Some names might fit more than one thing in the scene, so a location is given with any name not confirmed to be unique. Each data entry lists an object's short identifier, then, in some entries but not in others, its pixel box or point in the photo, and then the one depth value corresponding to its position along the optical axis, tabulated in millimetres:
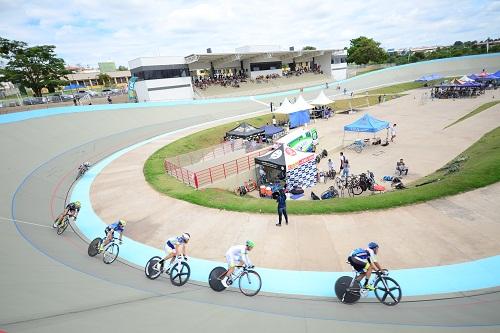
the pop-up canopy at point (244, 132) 25875
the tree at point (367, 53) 90312
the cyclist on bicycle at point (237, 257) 7512
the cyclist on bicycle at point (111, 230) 9483
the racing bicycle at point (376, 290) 6992
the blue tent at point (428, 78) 53581
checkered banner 16828
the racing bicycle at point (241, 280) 7879
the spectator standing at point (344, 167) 16969
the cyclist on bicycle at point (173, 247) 8071
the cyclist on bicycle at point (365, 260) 6762
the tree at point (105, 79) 94575
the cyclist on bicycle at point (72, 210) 11602
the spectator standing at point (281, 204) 10750
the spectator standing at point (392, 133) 23609
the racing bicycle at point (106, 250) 9781
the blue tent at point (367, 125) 21984
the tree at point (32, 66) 46844
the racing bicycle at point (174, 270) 8375
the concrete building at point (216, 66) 46500
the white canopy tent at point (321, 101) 35591
